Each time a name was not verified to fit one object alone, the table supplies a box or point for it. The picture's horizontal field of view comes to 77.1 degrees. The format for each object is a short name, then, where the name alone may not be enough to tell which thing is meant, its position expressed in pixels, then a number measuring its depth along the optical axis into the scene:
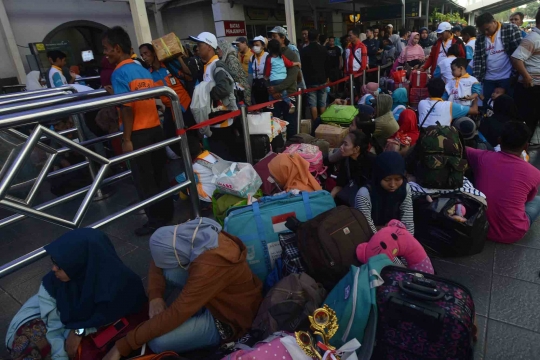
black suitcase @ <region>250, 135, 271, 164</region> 4.11
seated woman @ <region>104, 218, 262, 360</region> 1.75
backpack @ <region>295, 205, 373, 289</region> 2.04
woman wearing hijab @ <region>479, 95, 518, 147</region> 3.65
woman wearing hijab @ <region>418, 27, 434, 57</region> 10.54
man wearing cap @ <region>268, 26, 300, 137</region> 5.27
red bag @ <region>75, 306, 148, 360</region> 1.82
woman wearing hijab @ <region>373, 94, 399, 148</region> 4.14
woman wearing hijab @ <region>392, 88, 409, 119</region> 5.71
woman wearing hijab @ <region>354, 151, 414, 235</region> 2.54
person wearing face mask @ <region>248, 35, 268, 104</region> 5.73
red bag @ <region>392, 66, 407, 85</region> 7.05
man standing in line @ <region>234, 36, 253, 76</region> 6.41
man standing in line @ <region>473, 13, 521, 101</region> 4.36
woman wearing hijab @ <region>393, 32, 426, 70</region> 8.20
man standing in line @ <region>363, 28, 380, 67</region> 9.02
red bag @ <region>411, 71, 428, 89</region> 5.57
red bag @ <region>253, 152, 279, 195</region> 3.12
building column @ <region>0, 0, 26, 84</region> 9.02
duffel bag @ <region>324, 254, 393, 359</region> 1.63
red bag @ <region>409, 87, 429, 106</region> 5.54
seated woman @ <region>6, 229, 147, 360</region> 1.76
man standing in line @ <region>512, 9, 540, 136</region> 4.05
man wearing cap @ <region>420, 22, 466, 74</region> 6.28
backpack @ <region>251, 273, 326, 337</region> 1.81
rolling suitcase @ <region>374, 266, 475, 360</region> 1.51
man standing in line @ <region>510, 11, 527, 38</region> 7.51
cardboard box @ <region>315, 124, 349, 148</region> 4.74
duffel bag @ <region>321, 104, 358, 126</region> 4.99
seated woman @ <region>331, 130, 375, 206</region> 3.11
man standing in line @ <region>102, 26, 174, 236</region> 2.96
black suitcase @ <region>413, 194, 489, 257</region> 2.51
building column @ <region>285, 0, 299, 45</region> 8.98
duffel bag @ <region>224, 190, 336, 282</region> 2.38
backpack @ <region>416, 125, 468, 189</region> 2.73
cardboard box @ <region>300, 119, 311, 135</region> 5.69
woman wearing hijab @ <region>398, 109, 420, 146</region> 4.12
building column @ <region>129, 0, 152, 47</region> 7.03
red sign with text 11.62
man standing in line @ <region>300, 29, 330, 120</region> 6.31
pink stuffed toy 2.02
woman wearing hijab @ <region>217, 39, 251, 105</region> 4.27
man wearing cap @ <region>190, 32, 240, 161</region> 3.67
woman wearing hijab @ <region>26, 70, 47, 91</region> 6.61
